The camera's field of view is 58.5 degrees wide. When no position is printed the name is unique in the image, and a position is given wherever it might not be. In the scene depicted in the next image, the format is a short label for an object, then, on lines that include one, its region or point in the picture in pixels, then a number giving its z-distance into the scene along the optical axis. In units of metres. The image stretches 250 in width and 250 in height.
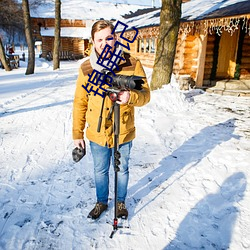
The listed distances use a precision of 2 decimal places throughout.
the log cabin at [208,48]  9.12
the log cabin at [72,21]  30.06
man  1.85
